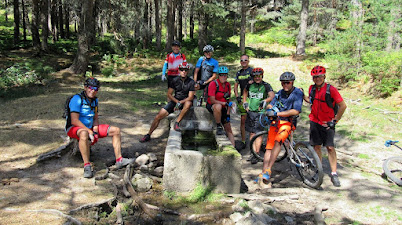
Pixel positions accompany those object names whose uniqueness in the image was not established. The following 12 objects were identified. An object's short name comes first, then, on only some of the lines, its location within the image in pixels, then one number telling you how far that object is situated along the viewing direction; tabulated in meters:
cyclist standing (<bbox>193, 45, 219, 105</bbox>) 7.98
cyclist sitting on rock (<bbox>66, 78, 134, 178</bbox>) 5.55
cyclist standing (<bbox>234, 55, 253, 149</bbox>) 7.59
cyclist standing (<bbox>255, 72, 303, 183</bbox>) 5.74
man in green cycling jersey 6.94
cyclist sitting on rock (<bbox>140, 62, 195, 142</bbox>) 7.22
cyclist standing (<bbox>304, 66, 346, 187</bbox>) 5.63
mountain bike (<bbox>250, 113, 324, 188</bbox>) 5.58
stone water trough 5.42
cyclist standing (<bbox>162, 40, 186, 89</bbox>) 8.55
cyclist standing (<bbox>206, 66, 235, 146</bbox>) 7.12
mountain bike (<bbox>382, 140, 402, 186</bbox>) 6.23
